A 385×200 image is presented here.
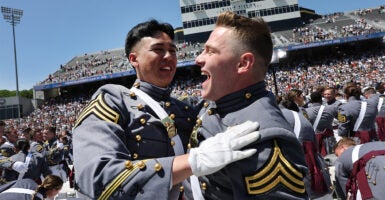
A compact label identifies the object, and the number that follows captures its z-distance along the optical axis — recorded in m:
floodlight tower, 44.19
